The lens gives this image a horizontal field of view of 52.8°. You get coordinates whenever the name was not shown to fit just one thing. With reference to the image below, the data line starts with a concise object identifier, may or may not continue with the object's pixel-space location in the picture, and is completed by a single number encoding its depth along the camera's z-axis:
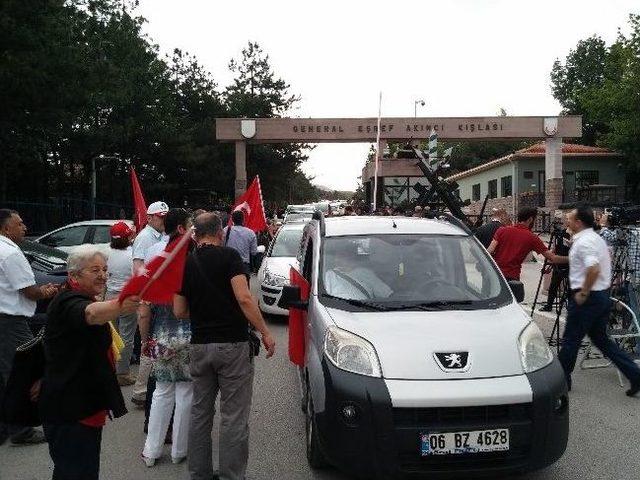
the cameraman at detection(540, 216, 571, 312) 10.21
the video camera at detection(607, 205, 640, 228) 7.88
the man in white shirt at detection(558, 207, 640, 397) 6.01
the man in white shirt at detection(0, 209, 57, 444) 5.06
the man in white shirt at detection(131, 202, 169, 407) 6.00
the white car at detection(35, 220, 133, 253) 12.67
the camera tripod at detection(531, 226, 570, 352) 7.53
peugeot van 3.80
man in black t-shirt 4.02
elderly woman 3.18
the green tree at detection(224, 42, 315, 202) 41.47
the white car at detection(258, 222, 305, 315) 10.18
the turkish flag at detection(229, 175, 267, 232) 10.50
